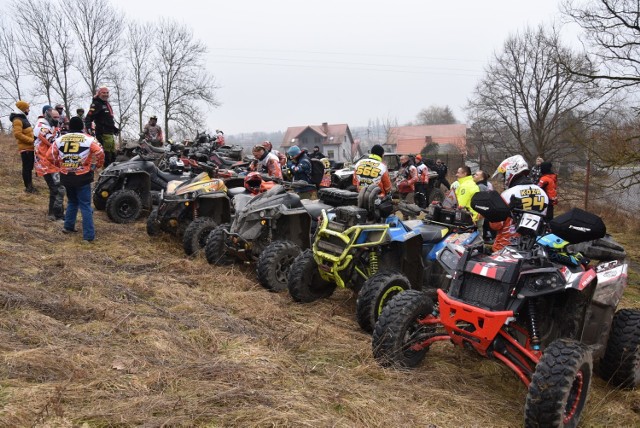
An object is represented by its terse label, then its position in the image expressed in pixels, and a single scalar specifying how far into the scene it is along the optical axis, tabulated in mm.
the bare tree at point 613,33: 11641
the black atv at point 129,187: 9078
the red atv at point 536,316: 3127
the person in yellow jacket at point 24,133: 9891
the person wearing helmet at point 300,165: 10328
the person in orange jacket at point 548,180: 9320
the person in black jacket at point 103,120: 10969
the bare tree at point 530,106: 26359
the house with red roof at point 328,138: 69562
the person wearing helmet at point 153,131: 13564
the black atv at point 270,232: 5984
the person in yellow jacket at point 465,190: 7094
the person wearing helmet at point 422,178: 14383
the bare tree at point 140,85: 31953
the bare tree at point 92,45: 29312
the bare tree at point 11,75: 29406
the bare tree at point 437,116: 77075
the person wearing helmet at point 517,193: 5672
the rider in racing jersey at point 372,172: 8617
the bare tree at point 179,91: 33062
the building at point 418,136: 61003
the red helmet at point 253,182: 7660
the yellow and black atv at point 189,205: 7906
